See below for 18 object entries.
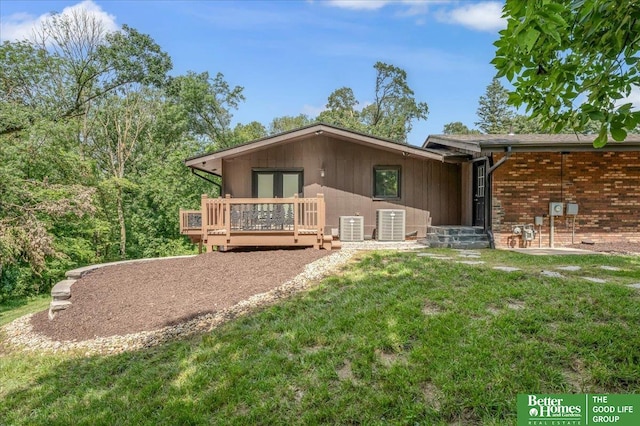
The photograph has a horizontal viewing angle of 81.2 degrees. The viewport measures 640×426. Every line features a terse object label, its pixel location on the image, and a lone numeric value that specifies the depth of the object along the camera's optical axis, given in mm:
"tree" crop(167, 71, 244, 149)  21078
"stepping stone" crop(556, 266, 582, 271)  5823
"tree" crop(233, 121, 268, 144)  24734
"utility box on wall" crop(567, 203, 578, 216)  9047
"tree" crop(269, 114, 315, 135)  34750
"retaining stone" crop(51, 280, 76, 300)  6217
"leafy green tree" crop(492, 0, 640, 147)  2288
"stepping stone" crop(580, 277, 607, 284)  4835
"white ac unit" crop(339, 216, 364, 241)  10133
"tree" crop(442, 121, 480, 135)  39812
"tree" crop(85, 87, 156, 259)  17766
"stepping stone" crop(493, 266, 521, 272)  5597
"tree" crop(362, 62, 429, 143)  29969
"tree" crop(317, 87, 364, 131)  30891
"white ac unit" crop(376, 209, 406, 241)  10250
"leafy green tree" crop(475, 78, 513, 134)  36103
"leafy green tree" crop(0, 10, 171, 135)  13695
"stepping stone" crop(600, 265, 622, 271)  5833
